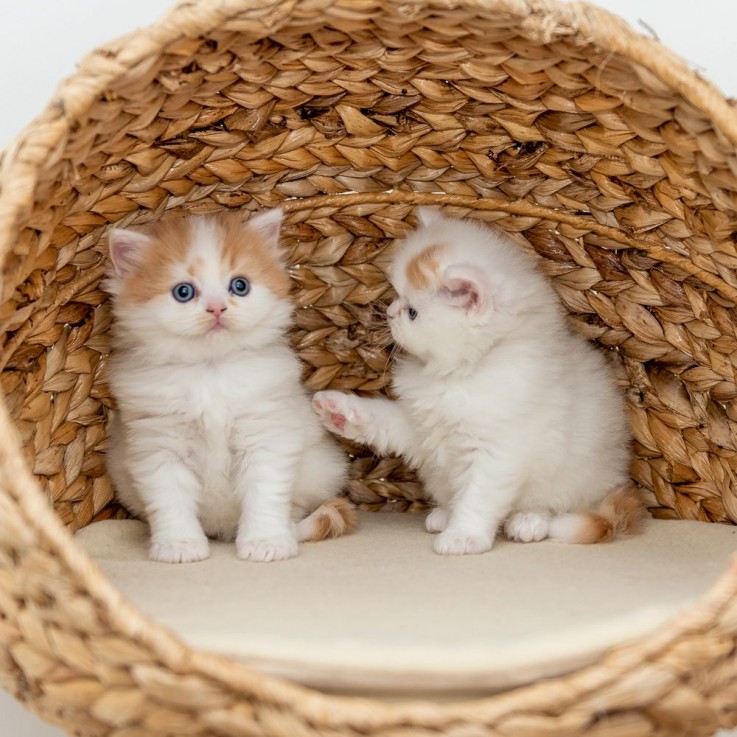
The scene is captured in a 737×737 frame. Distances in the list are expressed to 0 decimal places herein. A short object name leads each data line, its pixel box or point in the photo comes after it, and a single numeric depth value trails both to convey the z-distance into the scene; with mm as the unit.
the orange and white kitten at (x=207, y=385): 922
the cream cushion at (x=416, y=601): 767
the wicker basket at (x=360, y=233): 760
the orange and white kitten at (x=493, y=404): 928
